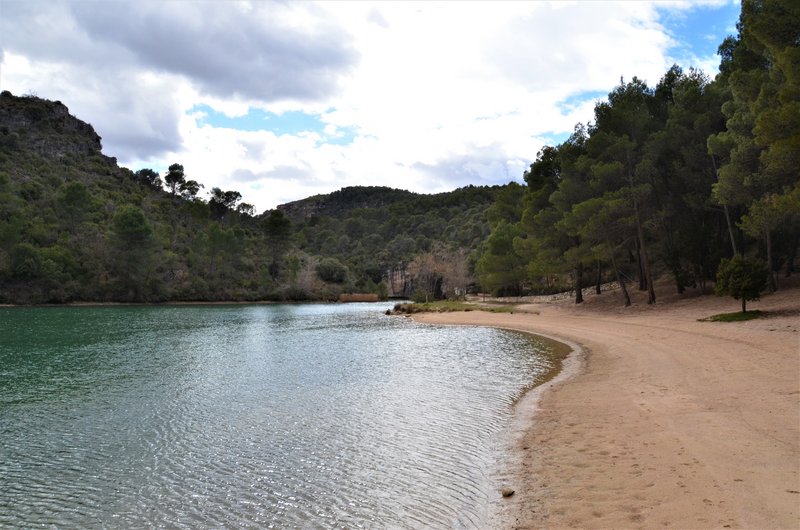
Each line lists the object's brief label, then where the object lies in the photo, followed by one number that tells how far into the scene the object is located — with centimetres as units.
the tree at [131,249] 8088
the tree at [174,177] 13550
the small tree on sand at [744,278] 2380
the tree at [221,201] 13912
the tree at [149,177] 13812
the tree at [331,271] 11969
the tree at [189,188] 13700
